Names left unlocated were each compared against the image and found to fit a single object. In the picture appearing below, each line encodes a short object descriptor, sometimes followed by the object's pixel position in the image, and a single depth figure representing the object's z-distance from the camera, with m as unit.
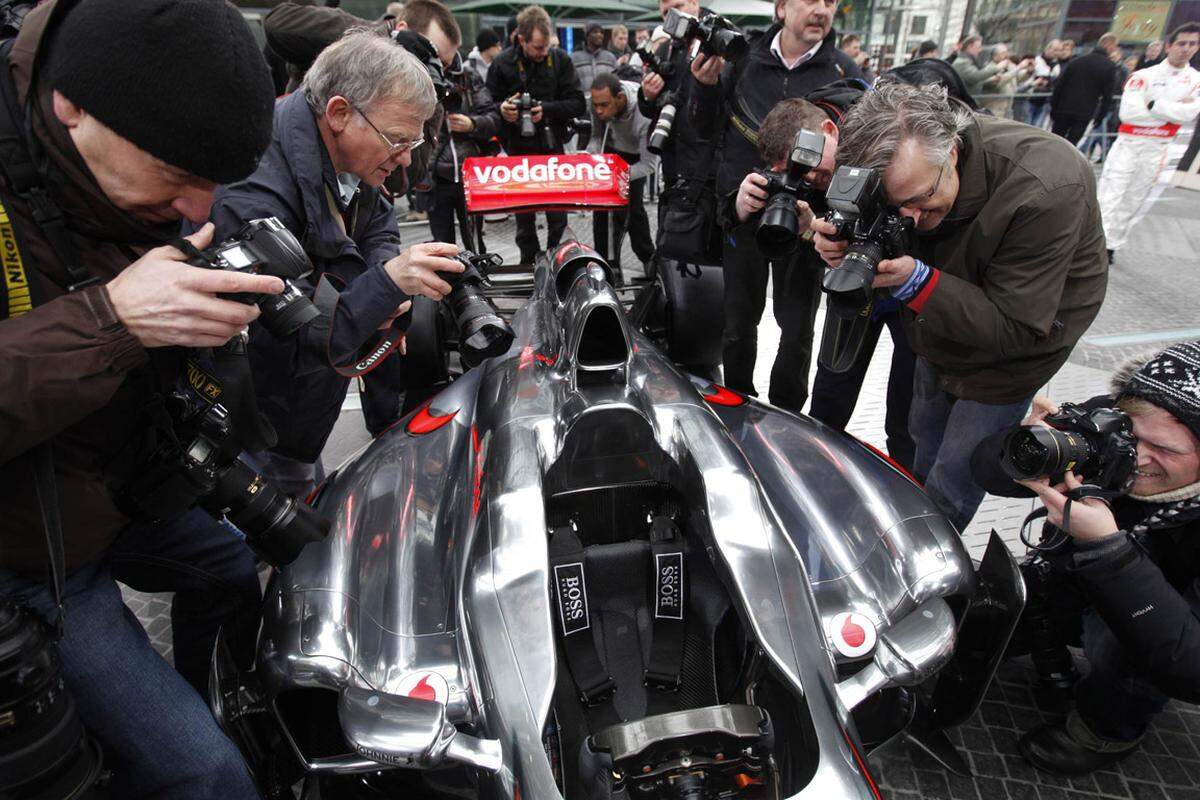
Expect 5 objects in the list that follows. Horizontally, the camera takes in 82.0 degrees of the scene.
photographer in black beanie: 1.06
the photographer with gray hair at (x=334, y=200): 2.00
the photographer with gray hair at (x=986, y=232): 2.00
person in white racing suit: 6.22
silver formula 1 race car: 1.46
